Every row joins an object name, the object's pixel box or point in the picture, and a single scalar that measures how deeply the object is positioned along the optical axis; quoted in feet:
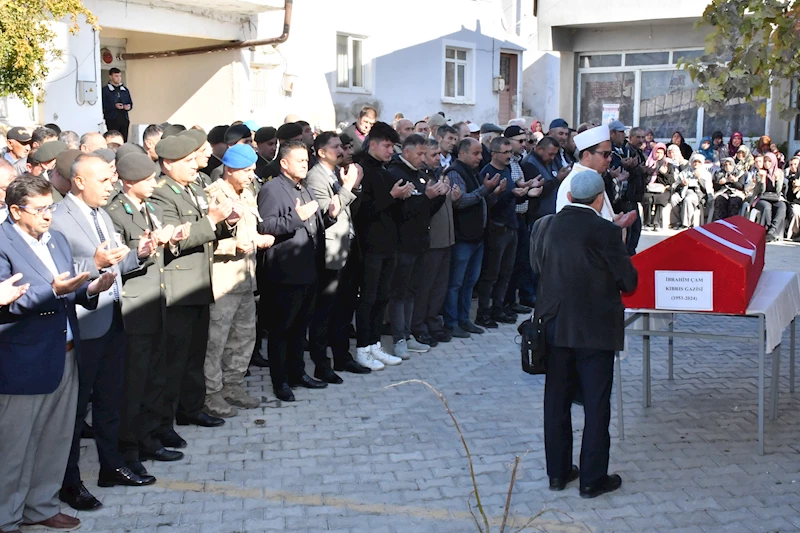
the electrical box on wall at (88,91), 45.14
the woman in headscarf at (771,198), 56.24
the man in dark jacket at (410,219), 27.43
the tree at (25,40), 27.25
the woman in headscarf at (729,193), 56.95
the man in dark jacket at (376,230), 26.48
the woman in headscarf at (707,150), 69.72
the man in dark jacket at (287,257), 22.99
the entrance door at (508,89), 86.84
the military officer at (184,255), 19.40
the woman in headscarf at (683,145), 72.64
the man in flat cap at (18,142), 28.19
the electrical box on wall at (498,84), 79.36
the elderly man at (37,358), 14.90
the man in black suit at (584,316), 17.31
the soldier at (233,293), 21.65
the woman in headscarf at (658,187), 61.41
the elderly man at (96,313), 16.63
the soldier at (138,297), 18.04
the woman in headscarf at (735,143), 69.82
